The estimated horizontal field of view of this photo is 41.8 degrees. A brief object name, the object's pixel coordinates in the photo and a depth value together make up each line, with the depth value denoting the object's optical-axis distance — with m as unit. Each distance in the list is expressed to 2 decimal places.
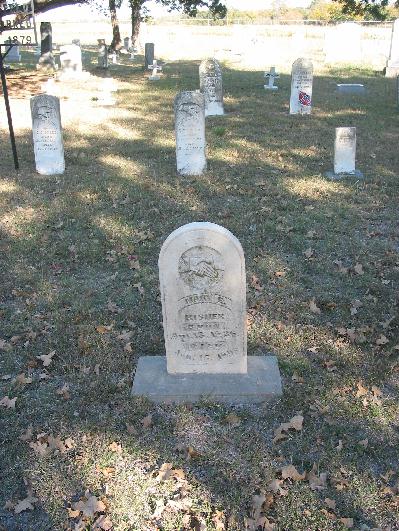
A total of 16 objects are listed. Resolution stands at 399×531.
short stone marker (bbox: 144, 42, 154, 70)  25.73
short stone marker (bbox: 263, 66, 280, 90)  19.65
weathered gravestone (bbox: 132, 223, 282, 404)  3.93
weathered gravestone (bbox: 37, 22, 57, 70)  23.17
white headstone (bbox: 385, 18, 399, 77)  21.06
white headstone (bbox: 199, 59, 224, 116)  14.52
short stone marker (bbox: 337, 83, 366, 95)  18.78
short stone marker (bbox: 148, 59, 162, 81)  22.14
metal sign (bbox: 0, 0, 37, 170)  9.17
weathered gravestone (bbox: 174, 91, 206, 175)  9.66
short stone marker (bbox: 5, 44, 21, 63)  28.47
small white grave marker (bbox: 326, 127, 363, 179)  9.67
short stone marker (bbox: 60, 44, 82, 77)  20.45
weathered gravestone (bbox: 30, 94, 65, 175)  9.66
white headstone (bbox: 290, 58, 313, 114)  15.14
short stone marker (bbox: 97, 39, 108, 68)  24.34
